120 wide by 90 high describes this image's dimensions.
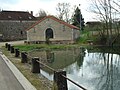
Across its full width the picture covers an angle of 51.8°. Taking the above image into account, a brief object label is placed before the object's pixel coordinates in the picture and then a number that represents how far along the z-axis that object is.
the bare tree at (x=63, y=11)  38.84
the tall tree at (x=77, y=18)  34.51
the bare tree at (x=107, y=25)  22.06
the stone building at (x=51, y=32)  23.17
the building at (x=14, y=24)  31.05
